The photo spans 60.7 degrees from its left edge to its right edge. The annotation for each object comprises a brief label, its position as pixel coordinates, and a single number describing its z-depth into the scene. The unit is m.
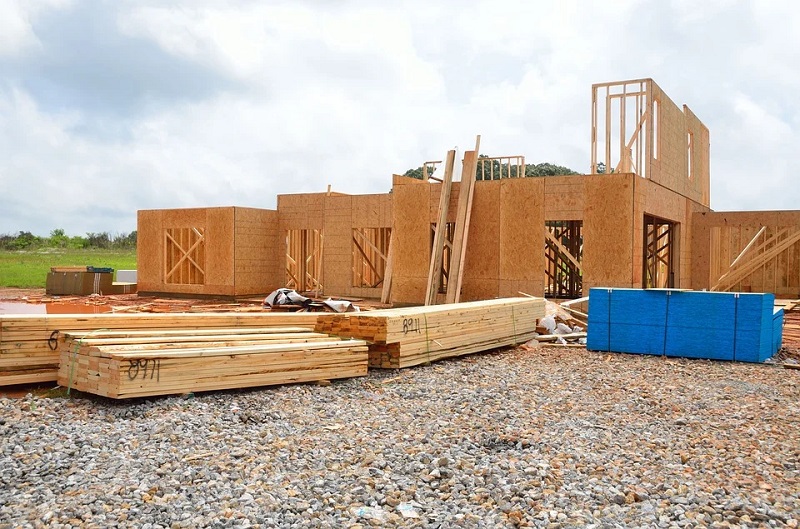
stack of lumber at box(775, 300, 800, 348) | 12.61
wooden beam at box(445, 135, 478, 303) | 16.02
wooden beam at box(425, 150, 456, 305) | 16.50
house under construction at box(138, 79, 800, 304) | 15.27
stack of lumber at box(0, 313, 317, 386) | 7.64
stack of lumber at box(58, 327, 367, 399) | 7.02
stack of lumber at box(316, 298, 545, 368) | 9.05
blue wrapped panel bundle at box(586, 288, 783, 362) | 10.21
